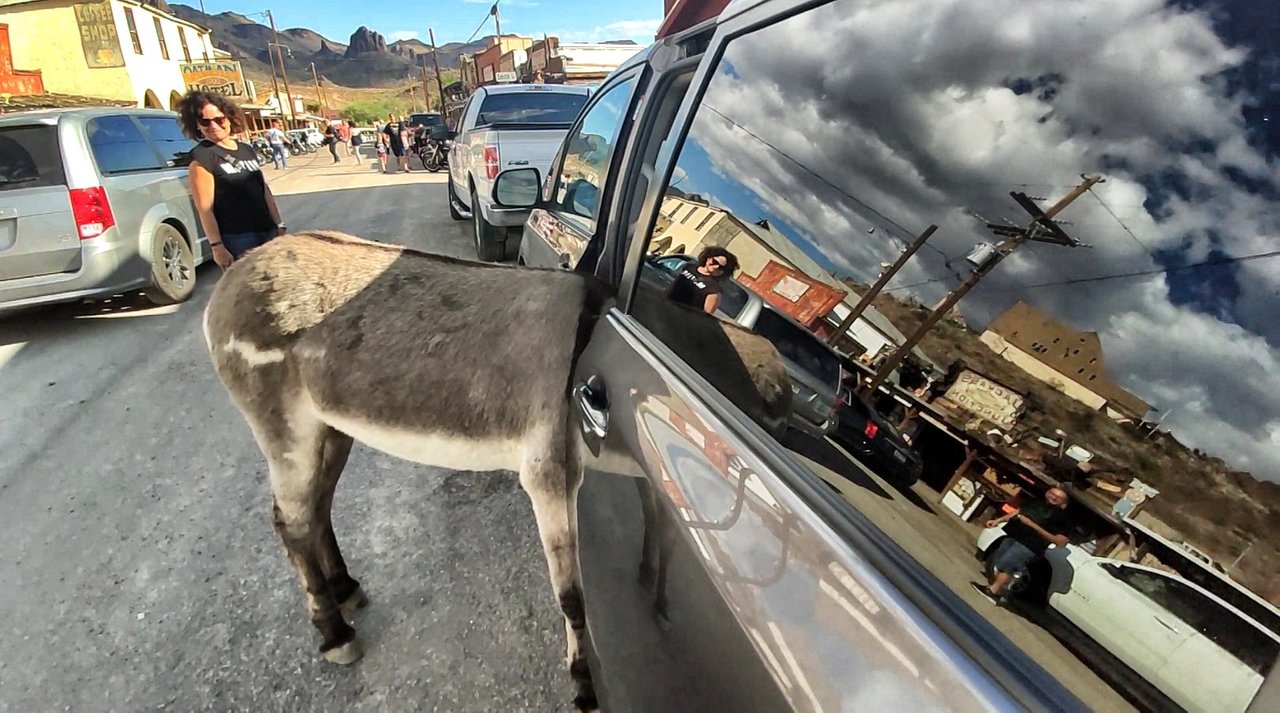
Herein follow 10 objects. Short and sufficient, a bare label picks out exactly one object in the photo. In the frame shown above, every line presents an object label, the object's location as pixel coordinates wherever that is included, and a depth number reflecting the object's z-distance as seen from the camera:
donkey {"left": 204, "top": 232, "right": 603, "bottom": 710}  1.82
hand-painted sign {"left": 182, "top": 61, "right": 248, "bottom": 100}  33.28
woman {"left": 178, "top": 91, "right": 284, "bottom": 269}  3.96
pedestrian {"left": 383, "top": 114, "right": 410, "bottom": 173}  21.08
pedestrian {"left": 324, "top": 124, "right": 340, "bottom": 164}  25.92
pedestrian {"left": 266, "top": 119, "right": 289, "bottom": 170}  23.05
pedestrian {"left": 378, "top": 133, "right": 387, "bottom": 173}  22.67
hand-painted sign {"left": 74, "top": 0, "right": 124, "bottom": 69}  25.61
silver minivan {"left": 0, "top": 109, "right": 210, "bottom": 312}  5.20
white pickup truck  6.69
